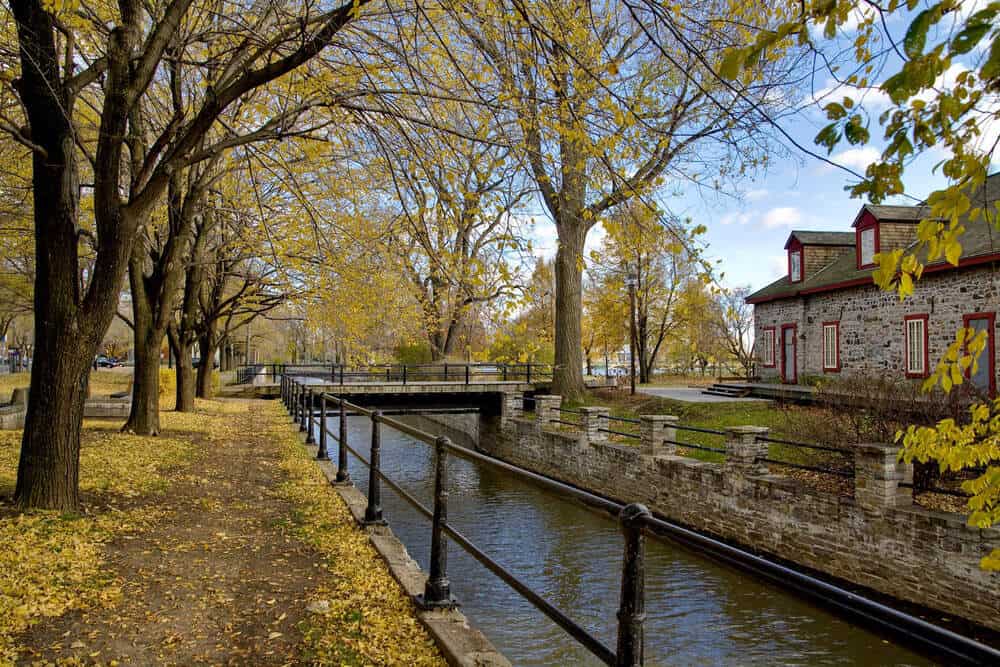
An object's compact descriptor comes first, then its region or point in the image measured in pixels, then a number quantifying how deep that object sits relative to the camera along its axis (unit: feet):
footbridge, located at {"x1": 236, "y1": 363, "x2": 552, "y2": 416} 83.41
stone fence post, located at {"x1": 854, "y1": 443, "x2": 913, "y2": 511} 31.68
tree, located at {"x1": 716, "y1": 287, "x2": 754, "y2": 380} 143.23
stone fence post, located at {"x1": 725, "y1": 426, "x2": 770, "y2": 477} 39.93
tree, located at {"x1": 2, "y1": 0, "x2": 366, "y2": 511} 21.42
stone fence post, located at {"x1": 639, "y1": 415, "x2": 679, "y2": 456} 49.52
